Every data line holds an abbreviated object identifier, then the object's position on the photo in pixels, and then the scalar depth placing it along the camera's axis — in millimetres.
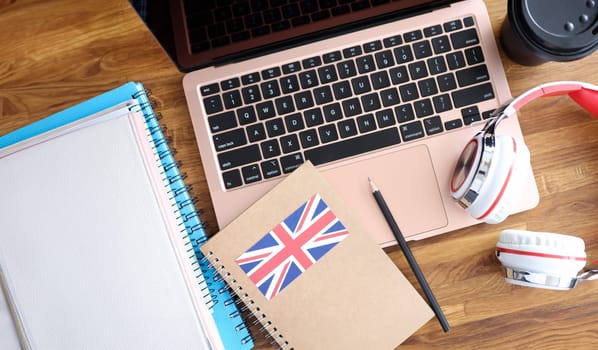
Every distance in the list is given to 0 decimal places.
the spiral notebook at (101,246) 602
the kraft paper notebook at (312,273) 672
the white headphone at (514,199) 611
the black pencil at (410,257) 677
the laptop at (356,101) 688
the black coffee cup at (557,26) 619
